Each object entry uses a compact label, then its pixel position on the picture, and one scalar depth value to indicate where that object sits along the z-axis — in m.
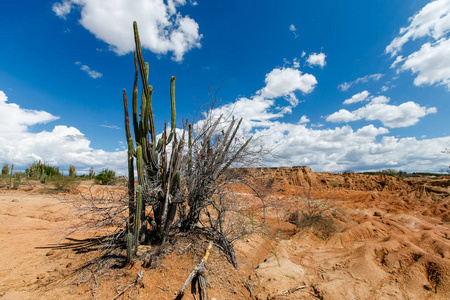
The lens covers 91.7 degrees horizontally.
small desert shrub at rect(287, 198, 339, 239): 6.94
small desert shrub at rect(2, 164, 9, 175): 18.33
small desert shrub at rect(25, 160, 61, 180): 19.01
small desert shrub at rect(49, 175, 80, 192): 13.94
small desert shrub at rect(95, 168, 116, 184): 18.90
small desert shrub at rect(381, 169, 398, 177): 27.19
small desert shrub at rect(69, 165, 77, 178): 18.77
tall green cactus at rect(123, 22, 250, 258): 3.64
